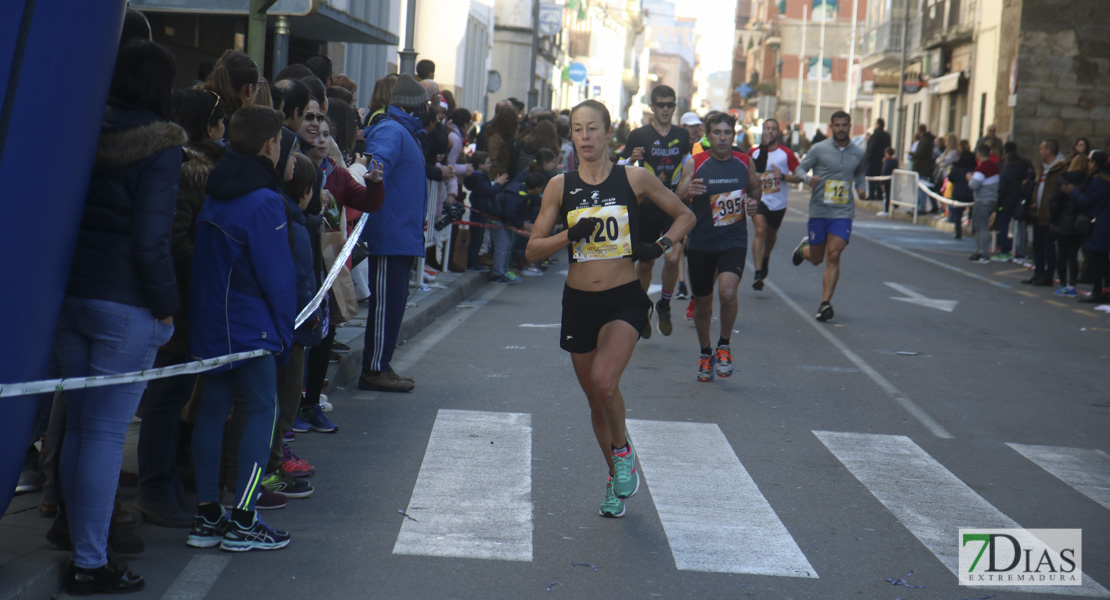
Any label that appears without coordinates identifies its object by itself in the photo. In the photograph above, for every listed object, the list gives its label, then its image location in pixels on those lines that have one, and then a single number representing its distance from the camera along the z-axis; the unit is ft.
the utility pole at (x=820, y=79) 253.85
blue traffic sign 161.07
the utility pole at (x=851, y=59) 240.12
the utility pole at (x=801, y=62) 273.95
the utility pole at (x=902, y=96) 139.33
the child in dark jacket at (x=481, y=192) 49.08
